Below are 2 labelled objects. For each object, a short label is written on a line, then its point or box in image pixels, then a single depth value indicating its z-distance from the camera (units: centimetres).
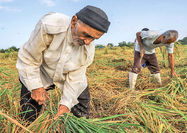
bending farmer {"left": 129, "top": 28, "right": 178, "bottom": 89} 307
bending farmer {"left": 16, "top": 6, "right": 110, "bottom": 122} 131
